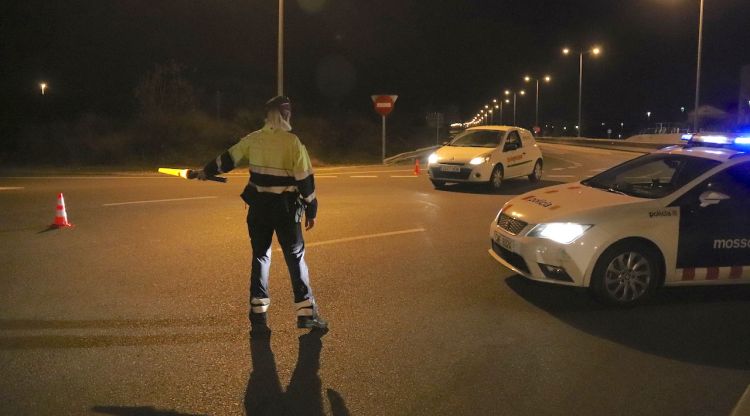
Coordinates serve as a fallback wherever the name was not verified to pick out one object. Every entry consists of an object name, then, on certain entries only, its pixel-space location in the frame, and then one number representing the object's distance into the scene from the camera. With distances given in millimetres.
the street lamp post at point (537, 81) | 71625
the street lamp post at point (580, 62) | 47119
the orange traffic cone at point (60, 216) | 10492
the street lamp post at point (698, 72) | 28688
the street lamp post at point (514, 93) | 90100
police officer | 5270
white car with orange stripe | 15422
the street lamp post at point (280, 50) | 23594
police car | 6105
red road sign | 27250
